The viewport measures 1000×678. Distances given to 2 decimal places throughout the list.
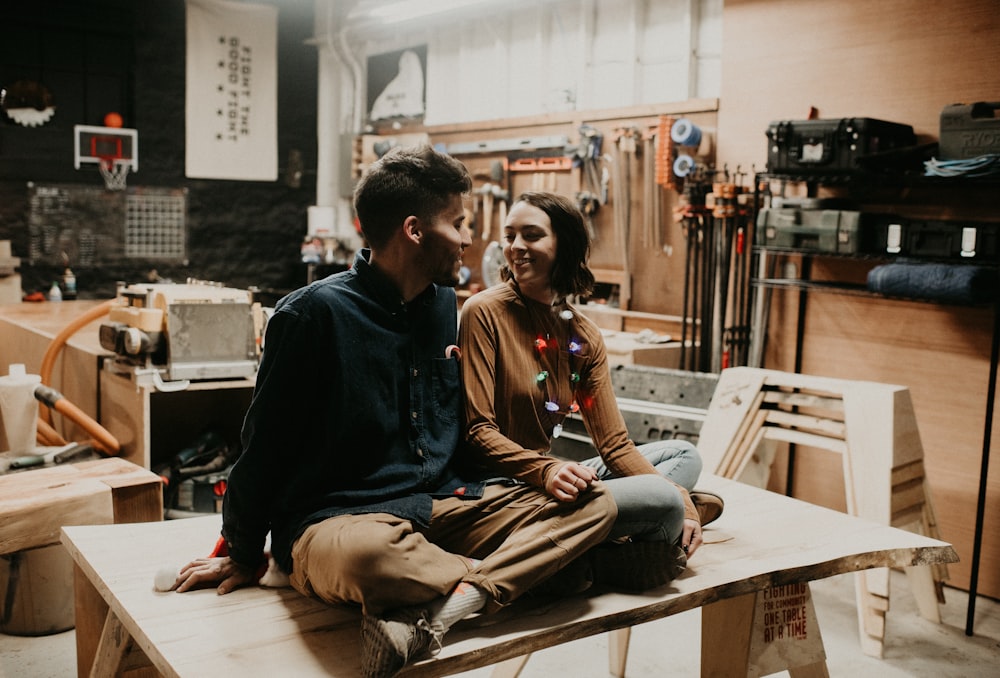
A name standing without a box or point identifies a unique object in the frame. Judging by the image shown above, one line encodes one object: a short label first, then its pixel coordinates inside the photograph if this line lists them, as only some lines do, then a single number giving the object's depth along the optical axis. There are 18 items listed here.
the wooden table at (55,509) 2.83
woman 1.91
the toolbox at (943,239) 3.40
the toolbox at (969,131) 3.38
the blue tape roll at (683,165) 4.71
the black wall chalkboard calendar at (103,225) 6.80
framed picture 7.41
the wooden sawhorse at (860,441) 3.20
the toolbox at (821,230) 3.73
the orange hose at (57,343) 4.09
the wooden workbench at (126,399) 3.71
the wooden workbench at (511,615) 1.61
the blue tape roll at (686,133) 4.66
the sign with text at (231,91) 7.38
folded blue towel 3.38
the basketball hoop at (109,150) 6.88
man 1.62
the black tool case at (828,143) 3.70
